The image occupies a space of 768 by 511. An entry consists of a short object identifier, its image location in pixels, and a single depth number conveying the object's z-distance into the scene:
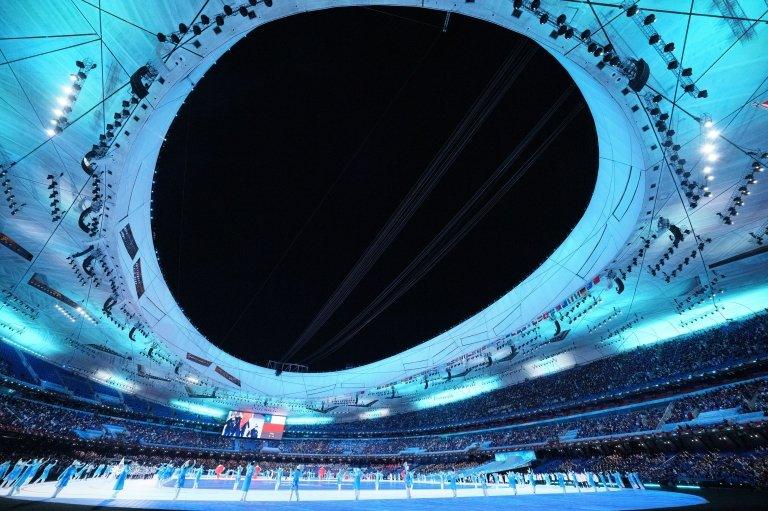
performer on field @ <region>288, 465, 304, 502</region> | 11.92
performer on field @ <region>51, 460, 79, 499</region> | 9.84
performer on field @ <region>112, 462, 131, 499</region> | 10.20
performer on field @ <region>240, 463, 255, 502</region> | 10.57
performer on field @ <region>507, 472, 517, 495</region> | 16.69
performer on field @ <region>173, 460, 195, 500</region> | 10.94
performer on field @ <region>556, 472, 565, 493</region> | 18.59
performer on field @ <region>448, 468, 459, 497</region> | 15.70
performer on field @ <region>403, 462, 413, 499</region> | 14.67
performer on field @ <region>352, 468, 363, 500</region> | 13.43
